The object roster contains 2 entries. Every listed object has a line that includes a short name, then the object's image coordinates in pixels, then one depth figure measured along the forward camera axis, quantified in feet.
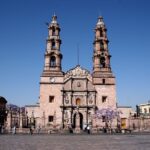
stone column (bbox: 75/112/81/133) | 101.75
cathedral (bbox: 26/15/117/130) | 116.99
